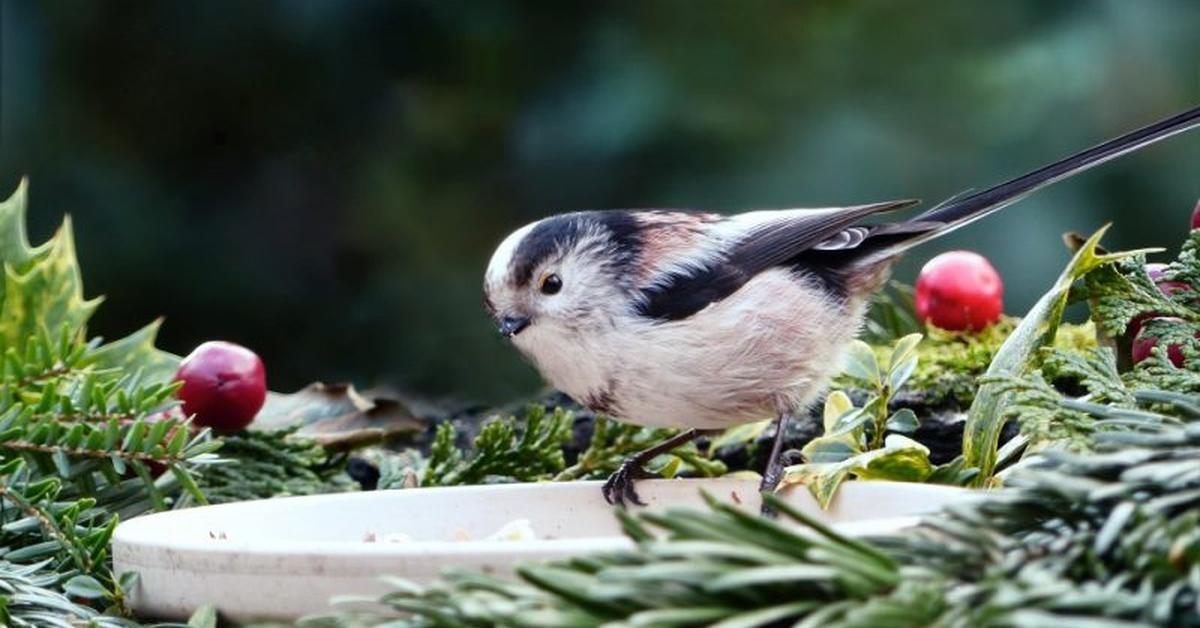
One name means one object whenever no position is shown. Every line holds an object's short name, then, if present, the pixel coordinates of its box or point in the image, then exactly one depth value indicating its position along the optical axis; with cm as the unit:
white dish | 172
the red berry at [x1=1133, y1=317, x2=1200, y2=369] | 192
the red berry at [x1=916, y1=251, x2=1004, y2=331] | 200
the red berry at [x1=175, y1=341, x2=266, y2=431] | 197
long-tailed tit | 197
